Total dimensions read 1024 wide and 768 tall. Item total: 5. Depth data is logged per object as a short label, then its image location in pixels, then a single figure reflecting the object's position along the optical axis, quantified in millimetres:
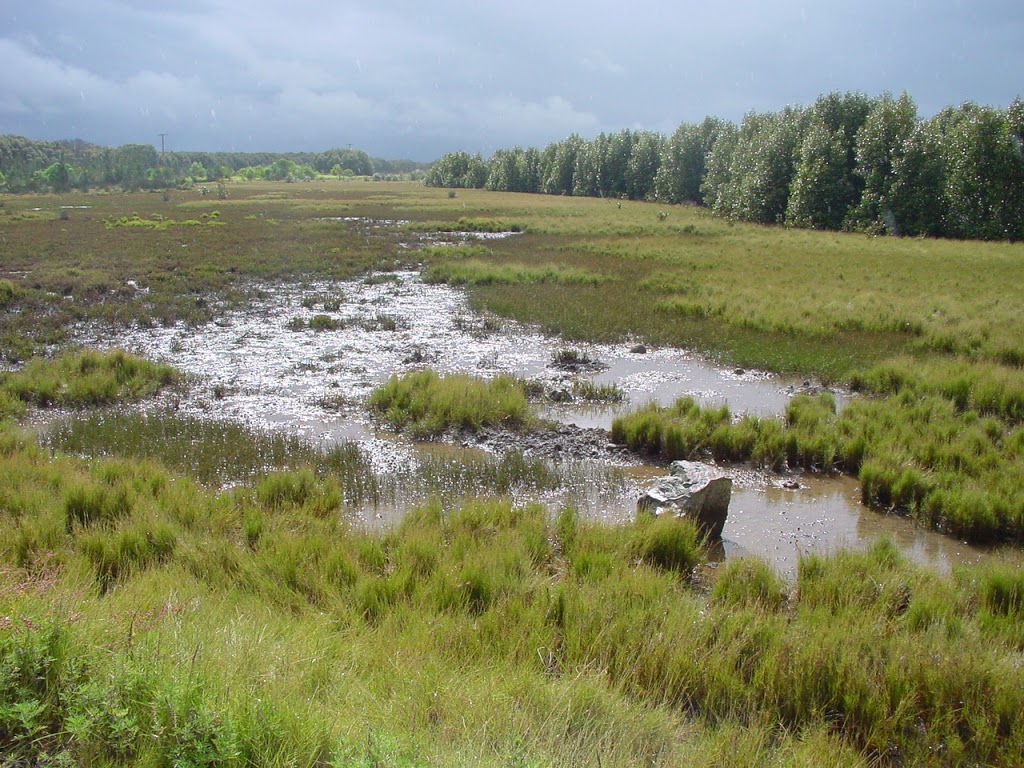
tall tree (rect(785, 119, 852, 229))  50812
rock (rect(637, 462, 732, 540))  7500
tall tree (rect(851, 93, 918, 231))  47375
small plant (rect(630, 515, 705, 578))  6684
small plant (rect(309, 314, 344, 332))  18812
